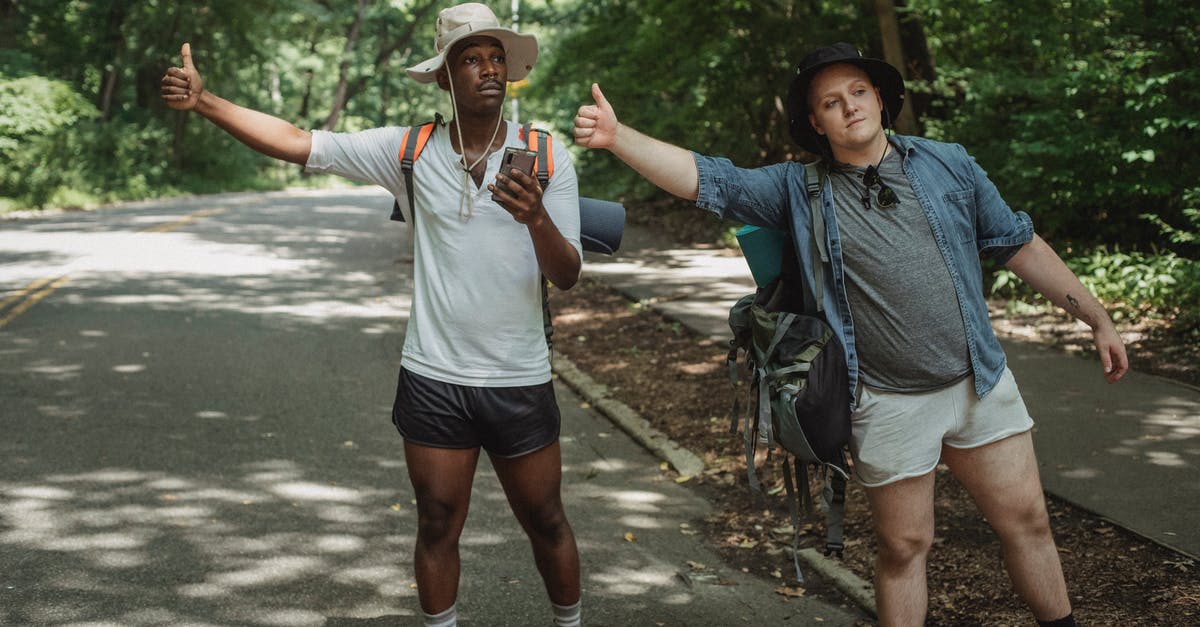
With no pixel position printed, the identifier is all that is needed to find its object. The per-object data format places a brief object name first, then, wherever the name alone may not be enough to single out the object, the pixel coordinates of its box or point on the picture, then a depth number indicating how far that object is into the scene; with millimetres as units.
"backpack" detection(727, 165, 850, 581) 3328
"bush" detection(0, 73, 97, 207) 26484
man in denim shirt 3322
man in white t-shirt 3479
